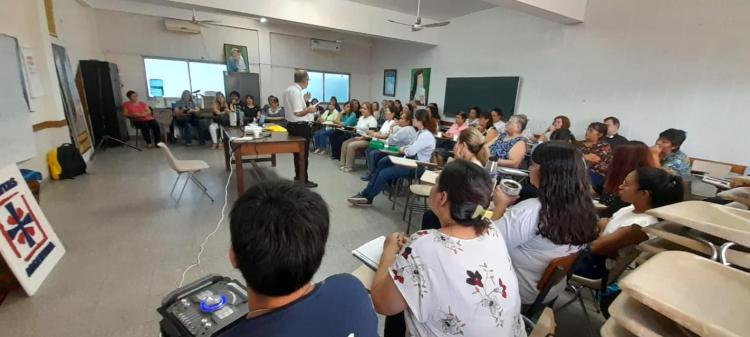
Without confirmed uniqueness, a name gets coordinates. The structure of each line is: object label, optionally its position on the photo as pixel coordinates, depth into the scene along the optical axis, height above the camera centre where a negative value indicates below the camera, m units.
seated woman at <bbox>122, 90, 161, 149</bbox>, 6.53 -0.61
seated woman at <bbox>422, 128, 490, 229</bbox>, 2.64 -0.38
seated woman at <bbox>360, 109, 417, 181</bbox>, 4.40 -0.57
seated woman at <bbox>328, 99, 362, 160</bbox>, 6.23 -0.88
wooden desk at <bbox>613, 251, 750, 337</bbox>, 0.55 -0.36
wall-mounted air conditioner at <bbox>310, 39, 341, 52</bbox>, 9.05 +1.46
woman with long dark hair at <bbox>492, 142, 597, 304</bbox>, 1.34 -0.49
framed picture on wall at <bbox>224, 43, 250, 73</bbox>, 8.10 +0.84
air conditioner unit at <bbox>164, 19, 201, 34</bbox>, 7.31 +1.46
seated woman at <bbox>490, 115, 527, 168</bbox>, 3.42 -0.48
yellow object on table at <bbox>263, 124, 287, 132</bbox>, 4.52 -0.53
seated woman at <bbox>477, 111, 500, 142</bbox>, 5.66 -0.35
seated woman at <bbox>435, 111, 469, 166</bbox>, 5.92 -0.60
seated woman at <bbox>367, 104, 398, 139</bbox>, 5.30 -0.51
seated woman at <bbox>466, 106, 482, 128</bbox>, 6.33 -0.28
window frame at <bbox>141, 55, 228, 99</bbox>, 7.44 +0.68
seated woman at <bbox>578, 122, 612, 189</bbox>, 3.62 -0.53
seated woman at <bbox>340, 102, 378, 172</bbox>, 5.36 -0.80
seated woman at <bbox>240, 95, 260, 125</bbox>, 7.65 -0.44
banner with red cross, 1.87 -0.99
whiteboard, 3.04 -0.32
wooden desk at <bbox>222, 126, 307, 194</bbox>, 3.54 -0.64
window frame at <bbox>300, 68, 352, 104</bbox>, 9.58 +0.69
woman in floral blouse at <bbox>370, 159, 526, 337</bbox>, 0.92 -0.54
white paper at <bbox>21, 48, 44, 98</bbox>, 3.64 +0.09
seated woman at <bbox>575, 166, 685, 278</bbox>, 1.61 -0.56
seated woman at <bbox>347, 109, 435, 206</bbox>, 3.69 -0.82
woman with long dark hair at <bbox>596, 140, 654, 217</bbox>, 2.29 -0.44
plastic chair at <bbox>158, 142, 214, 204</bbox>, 3.32 -0.89
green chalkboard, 6.15 +0.20
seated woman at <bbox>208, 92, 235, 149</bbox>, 6.91 -0.60
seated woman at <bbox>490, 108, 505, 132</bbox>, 5.82 -0.27
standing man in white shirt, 4.31 -0.25
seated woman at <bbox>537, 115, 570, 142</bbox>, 4.91 -0.27
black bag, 4.07 -1.03
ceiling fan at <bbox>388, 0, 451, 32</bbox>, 4.94 +1.18
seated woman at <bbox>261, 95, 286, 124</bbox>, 6.97 -0.43
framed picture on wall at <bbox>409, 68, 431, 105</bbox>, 8.18 +0.39
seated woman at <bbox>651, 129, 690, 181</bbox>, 3.18 -0.43
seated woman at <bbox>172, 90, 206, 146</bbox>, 7.14 -0.73
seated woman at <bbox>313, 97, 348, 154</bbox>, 6.68 -0.81
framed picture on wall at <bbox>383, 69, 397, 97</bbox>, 9.41 +0.49
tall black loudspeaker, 5.91 -0.26
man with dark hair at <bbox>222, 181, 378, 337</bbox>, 0.65 -0.37
